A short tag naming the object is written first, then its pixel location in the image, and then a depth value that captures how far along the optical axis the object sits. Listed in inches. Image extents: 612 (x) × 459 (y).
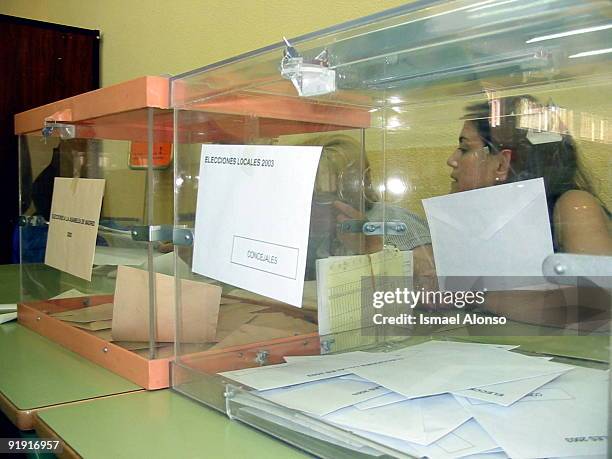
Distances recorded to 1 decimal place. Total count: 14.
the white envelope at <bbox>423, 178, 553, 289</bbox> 24.4
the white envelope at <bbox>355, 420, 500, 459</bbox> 16.6
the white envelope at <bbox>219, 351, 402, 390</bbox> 22.9
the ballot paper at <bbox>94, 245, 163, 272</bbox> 28.6
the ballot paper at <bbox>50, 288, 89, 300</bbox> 35.5
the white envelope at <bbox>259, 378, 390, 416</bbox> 20.0
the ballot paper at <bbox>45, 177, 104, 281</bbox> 32.2
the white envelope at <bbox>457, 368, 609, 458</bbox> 16.2
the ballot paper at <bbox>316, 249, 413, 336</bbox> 28.8
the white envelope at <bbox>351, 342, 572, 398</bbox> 20.7
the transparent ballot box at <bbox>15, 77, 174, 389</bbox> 27.6
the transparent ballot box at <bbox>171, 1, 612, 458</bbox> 18.1
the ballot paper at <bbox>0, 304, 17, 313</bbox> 45.6
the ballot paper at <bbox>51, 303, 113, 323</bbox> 31.5
